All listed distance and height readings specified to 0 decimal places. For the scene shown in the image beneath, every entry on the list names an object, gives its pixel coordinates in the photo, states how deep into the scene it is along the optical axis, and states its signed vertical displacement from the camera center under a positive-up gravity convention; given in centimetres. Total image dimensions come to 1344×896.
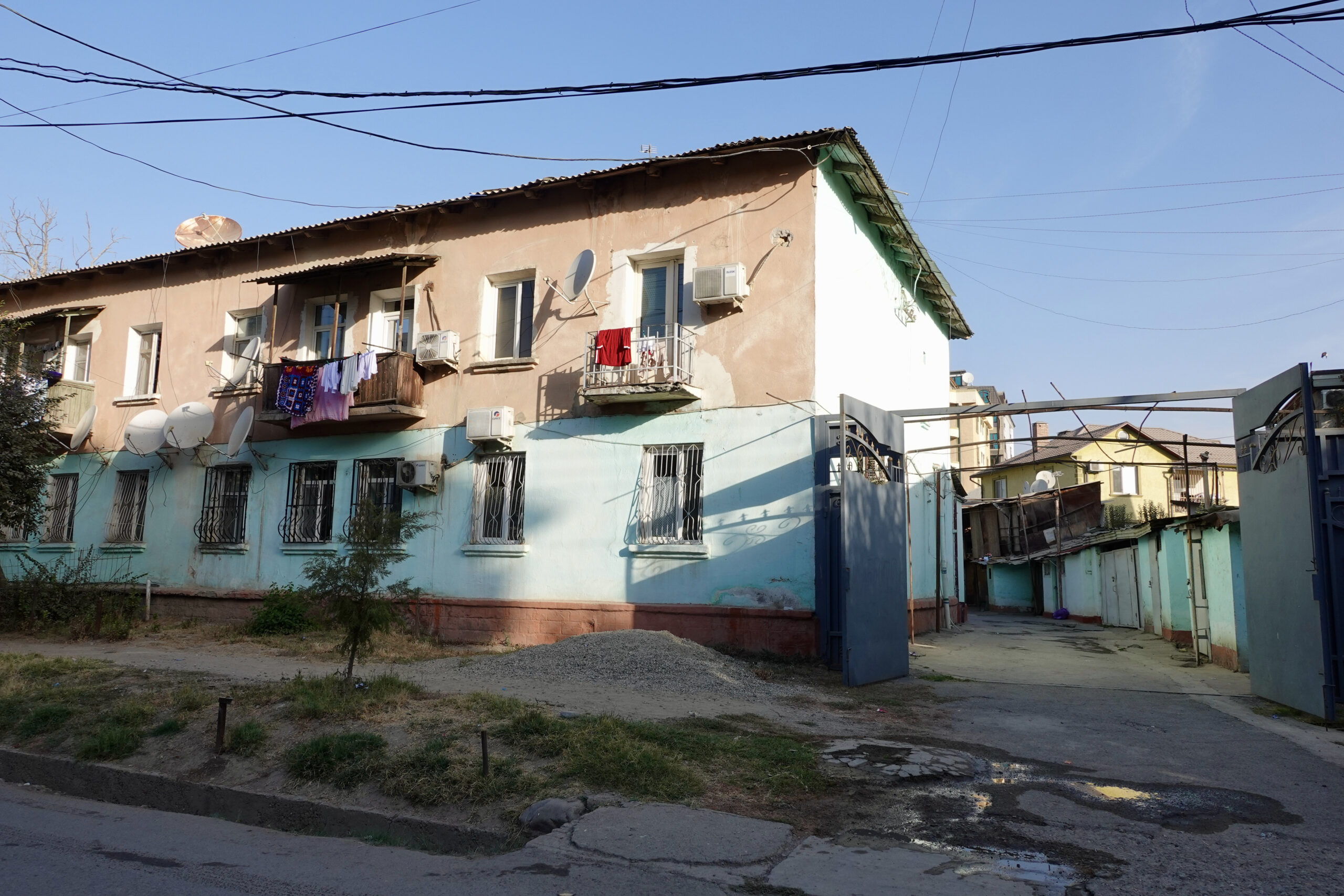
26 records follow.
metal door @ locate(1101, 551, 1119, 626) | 2609 -43
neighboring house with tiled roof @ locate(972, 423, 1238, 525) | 4000 +487
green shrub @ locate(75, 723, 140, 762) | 737 -148
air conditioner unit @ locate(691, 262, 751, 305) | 1346 +426
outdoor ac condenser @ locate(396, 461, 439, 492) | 1550 +158
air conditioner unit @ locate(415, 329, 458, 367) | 1570 +377
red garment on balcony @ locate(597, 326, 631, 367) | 1399 +343
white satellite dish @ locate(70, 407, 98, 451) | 1955 +281
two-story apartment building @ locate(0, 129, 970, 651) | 1346 +303
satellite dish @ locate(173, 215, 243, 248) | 2027 +747
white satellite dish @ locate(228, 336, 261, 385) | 1848 +416
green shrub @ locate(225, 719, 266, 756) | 704 -135
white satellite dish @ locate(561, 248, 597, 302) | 1433 +470
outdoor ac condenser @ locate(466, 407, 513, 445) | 1491 +236
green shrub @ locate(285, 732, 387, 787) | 629 -136
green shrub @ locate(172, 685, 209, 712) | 811 -122
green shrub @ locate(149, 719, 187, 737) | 762 -137
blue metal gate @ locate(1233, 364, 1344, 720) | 878 +49
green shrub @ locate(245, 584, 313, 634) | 1562 -89
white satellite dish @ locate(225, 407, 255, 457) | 1662 +239
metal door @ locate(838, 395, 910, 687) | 1121 +38
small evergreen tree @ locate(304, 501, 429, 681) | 830 -11
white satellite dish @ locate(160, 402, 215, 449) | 1767 +267
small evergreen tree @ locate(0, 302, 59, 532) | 1577 +218
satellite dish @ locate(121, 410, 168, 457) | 1800 +252
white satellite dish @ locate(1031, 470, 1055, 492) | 3434 +353
